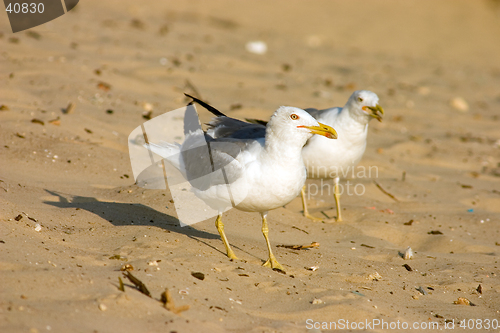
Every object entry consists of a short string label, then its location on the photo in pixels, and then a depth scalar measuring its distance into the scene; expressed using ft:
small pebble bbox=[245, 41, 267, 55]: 87.51
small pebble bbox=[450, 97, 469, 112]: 72.69
